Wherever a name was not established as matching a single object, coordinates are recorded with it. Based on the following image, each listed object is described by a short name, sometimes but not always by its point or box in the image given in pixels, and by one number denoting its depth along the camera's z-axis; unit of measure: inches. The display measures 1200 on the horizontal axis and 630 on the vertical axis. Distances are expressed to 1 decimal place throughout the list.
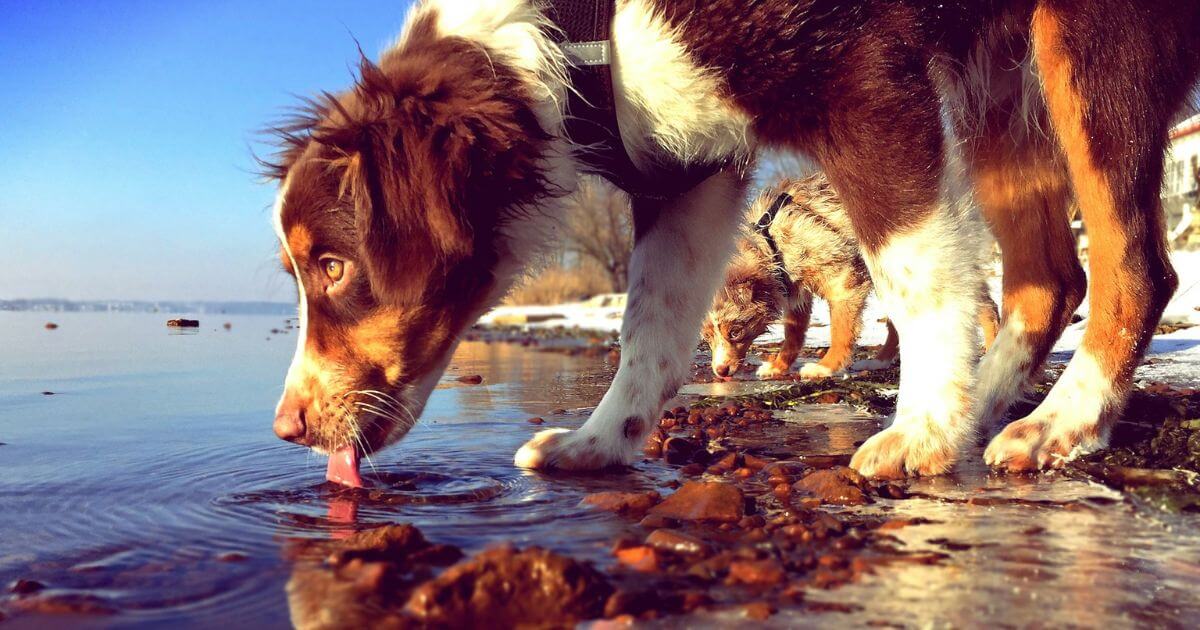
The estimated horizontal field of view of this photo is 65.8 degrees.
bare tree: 972.9
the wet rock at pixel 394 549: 14.6
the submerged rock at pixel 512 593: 12.1
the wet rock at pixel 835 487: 19.2
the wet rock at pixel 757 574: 13.4
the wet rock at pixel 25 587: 13.8
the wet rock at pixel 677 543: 14.8
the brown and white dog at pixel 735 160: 22.6
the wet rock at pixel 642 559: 14.1
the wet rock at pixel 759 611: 11.9
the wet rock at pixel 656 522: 16.9
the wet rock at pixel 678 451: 25.9
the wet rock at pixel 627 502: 18.2
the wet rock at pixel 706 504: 17.3
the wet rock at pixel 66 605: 12.9
